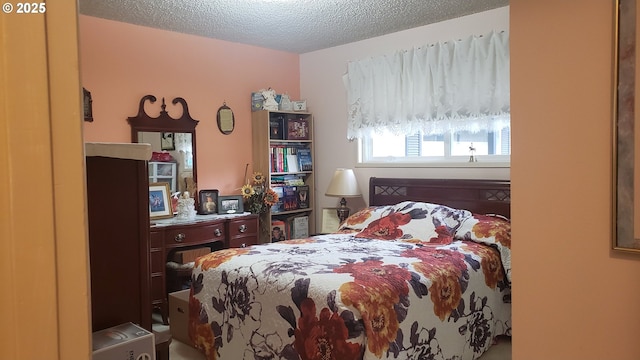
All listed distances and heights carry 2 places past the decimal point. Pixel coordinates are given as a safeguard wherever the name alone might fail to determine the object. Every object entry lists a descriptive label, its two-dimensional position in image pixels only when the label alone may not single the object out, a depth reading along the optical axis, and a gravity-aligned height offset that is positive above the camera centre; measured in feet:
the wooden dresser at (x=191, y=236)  12.80 -2.07
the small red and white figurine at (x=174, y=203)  14.35 -1.12
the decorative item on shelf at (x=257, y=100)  16.19 +2.24
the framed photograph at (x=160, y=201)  13.69 -1.02
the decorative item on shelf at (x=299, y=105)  16.90 +2.15
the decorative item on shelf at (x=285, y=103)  16.59 +2.18
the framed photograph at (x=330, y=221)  15.89 -1.91
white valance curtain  12.73 +2.23
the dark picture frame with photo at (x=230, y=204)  15.06 -1.26
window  13.23 +0.49
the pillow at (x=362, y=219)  13.41 -1.59
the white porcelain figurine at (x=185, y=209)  14.05 -1.27
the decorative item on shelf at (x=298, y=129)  16.80 +1.30
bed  7.86 -2.36
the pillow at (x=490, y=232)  11.05 -1.70
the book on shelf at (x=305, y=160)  17.15 +0.17
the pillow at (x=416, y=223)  11.79 -1.57
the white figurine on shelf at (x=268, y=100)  16.15 +2.23
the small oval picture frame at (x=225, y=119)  15.70 +1.56
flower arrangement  15.49 -1.04
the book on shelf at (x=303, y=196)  17.25 -1.16
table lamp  15.25 -0.74
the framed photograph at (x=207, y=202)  14.84 -1.13
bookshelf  16.17 +0.21
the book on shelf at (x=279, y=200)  16.49 -1.24
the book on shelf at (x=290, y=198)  16.83 -1.19
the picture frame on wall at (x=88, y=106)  12.64 +1.65
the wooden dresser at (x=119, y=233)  3.91 -0.57
